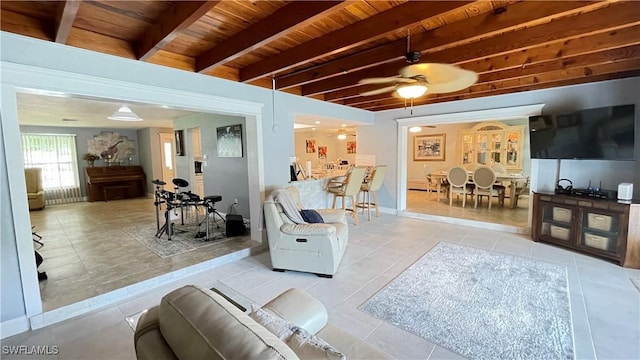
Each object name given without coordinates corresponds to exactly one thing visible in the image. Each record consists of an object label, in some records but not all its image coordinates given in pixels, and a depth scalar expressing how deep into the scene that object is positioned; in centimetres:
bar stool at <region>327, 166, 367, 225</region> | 492
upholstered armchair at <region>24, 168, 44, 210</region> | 665
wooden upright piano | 789
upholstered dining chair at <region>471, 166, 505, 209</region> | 601
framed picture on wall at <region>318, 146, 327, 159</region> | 1111
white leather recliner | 298
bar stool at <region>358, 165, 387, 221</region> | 538
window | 738
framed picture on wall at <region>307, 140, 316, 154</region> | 1068
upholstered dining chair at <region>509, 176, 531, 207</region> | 651
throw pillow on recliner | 342
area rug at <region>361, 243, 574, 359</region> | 196
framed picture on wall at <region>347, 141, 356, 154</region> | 1119
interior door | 847
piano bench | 800
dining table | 626
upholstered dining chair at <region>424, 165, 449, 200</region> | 734
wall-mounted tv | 339
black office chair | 391
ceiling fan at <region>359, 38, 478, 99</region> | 244
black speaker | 434
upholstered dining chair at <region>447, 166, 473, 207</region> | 633
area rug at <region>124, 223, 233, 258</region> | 373
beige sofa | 74
